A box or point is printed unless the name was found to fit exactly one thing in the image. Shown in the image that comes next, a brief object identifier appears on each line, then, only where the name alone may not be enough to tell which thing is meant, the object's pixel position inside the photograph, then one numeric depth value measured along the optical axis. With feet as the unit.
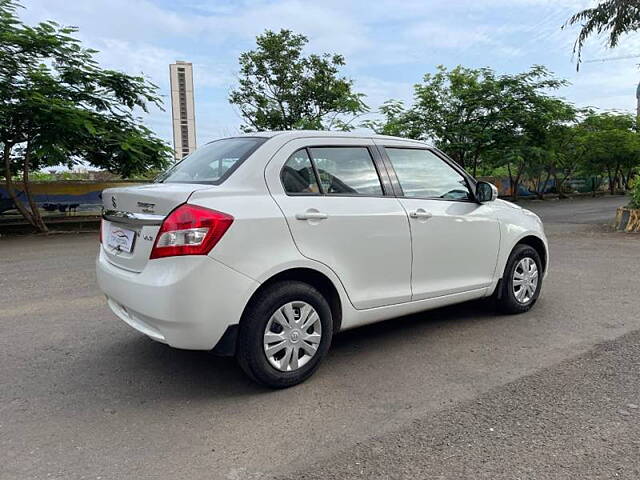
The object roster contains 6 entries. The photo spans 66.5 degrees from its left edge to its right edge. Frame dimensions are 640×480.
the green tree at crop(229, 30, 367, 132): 63.82
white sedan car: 9.45
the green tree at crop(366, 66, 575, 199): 64.23
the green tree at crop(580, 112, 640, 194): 82.84
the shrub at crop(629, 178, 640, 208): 36.44
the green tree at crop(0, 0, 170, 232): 33.37
